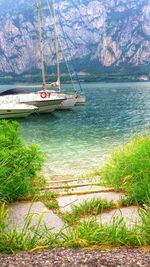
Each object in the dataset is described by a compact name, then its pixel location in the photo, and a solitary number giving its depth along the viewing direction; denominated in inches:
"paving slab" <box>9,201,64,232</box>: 260.4
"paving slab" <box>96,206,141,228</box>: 262.5
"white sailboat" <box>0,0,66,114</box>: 1956.1
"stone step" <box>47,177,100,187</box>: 437.7
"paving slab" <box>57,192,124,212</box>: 314.8
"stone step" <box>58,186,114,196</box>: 357.7
